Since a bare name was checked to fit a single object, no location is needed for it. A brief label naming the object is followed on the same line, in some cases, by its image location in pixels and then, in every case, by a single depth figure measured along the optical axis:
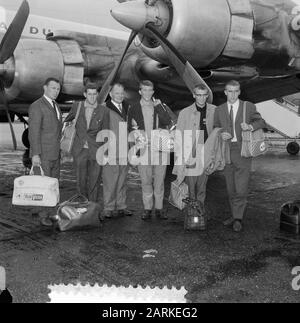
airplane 5.66
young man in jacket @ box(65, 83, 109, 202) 5.10
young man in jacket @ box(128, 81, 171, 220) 5.03
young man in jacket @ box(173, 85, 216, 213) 4.88
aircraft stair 13.67
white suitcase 4.43
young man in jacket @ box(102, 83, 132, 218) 5.16
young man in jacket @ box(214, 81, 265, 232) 4.70
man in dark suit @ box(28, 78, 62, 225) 4.75
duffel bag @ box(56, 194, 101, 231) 4.55
